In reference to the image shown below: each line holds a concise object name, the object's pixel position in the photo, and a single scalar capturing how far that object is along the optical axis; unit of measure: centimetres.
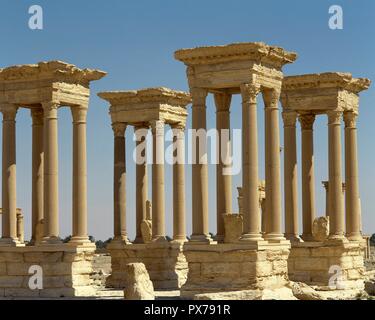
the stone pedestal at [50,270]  4616
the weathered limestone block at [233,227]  4394
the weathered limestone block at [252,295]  3866
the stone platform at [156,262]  5344
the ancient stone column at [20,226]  7756
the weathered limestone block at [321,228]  5091
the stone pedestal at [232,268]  4122
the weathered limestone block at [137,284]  3525
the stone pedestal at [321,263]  4972
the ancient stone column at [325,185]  6695
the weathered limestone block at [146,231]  5541
